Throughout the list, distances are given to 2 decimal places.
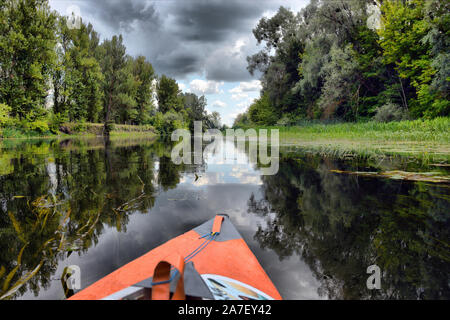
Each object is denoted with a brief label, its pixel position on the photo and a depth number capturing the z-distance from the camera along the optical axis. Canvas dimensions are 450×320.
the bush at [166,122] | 45.19
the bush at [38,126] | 19.38
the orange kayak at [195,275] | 1.05
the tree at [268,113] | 32.16
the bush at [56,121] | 23.30
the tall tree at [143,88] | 41.56
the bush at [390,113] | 15.52
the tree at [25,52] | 17.77
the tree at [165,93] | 52.19
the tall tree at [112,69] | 32.66
